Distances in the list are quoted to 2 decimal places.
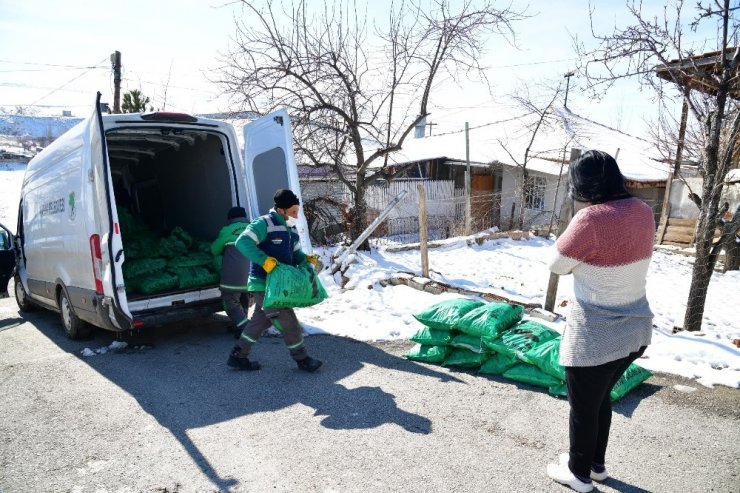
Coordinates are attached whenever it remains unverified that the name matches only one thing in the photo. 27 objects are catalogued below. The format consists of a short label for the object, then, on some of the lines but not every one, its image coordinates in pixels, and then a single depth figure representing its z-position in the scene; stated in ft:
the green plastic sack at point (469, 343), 15.83
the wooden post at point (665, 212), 49.39
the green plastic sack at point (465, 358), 15.96
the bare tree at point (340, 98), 32.86
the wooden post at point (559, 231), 21.23
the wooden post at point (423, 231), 27.40
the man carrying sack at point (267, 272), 15.89
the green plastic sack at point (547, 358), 14.10
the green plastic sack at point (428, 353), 16.70
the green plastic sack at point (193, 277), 21.07
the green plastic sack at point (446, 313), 16.31
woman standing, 8.83
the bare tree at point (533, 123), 65.14
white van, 17.03
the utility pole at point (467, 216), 42.83
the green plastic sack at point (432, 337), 16.60
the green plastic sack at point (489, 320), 15.46
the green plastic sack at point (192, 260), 21.77
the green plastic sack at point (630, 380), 13.53
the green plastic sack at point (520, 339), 15.07
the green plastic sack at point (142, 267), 20.92
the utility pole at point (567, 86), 61.60
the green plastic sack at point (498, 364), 15.30
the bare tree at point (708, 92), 18.11
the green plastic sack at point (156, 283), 20.27
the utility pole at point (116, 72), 54.13
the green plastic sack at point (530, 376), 14.32
